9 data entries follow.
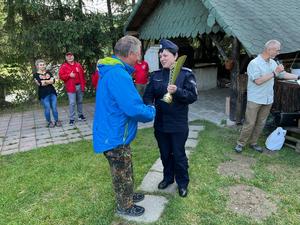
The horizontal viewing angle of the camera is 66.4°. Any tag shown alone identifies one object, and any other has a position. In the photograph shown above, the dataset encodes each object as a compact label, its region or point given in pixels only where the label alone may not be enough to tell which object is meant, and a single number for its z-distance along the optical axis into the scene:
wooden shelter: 4.33
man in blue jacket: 2.08
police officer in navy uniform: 2.45
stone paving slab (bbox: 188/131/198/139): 4.51
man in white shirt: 3.54
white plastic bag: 3.99
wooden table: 4.41
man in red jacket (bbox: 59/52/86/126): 5.24
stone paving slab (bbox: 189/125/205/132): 4.87
